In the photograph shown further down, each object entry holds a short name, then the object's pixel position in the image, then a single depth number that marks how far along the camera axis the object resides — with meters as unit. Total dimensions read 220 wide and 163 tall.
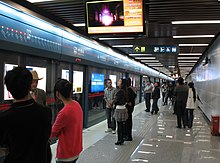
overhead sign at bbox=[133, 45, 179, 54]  7.93
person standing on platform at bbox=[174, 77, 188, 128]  7.27
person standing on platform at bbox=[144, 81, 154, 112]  11.64
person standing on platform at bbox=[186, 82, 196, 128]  7.41
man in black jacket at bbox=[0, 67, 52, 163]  1.38
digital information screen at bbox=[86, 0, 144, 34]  3.80
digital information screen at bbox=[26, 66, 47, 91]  4.92
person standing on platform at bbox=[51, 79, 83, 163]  2.07
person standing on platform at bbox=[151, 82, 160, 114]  10.83
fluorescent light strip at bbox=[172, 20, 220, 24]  5.58
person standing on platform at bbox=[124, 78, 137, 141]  5.54
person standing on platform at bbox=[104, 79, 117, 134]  6.60
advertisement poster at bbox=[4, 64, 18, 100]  3.88
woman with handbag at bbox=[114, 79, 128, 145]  5.12
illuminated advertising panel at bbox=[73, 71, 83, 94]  6.73
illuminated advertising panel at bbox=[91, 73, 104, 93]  7.98
